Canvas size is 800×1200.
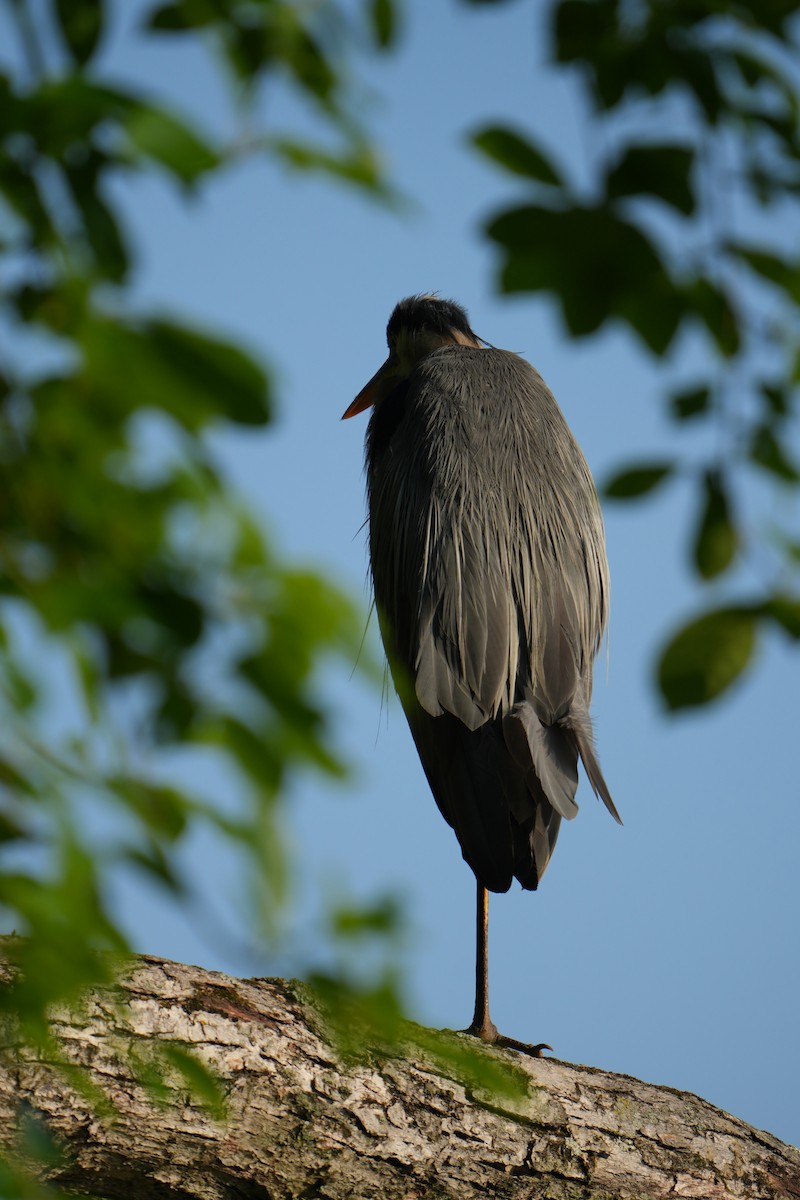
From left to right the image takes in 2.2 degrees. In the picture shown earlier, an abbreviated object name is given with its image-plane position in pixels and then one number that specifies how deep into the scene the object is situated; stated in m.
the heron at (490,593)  17.04
